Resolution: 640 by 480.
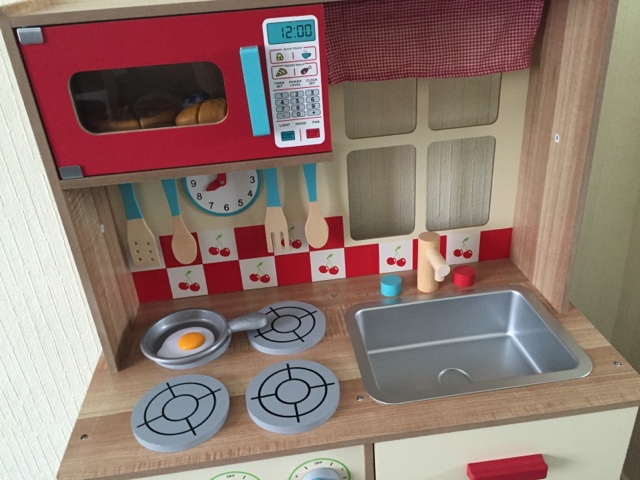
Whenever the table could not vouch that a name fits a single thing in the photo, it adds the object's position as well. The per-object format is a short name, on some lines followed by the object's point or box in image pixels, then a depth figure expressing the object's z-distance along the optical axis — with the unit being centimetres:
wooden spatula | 121
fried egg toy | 114
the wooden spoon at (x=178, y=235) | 122
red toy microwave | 86
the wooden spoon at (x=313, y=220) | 124
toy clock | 124
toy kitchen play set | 91
